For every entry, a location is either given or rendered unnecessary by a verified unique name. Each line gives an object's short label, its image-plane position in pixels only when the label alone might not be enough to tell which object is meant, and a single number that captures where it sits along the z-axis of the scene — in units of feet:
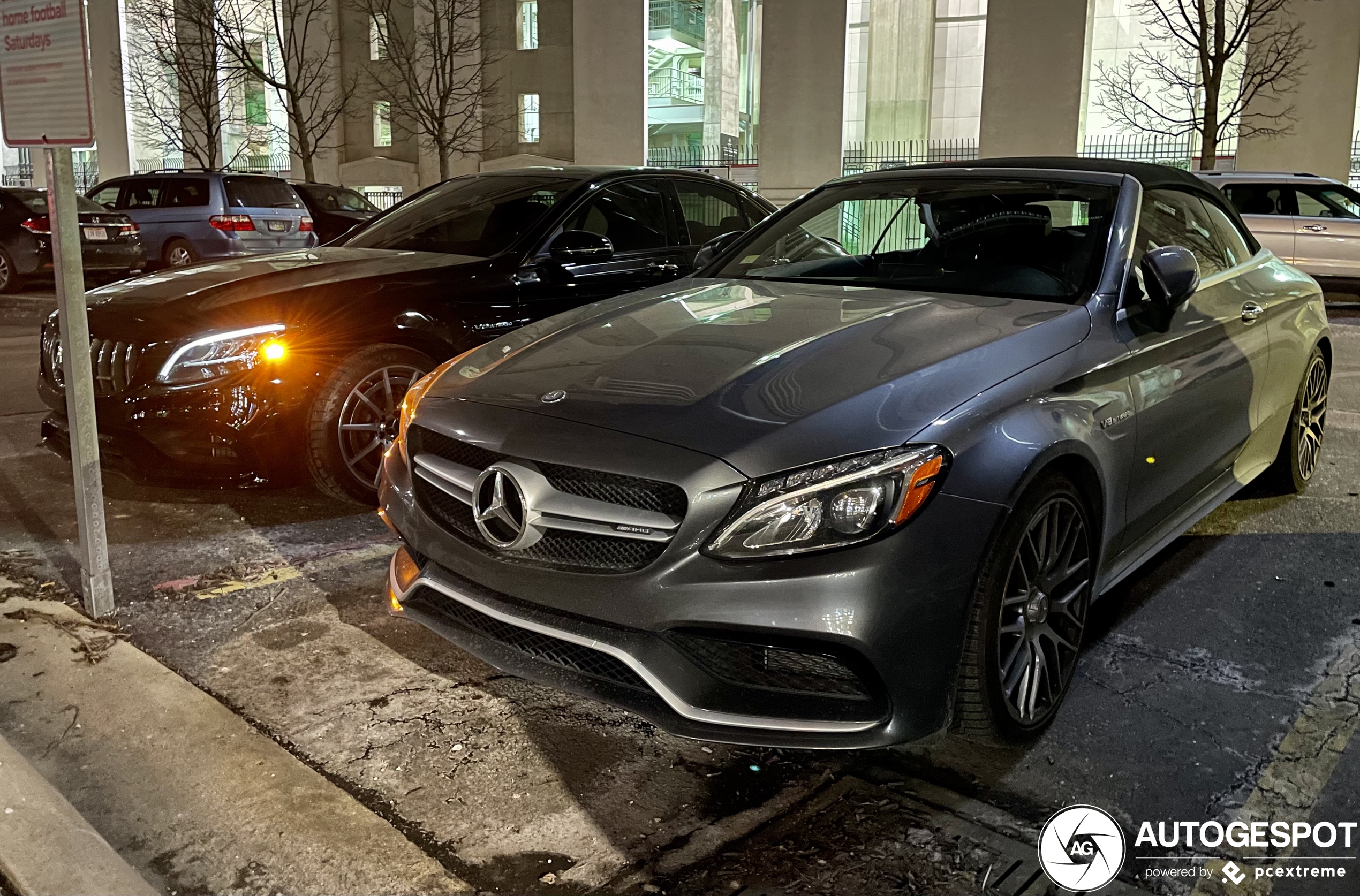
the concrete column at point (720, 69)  127.95
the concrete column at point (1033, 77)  73.20
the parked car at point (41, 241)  49.08
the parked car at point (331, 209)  64.03
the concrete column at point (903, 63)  100.53
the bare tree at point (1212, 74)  62.80
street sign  12.45
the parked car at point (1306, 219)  45.06
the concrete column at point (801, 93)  79.82
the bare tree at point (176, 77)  93.25
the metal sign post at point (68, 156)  12.48
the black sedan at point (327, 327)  15.94
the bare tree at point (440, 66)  97.40
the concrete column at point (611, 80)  91.30
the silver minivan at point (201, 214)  53.11
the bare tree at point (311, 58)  96.48
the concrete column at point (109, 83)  106.83
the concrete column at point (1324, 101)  67.72
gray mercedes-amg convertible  8.48
